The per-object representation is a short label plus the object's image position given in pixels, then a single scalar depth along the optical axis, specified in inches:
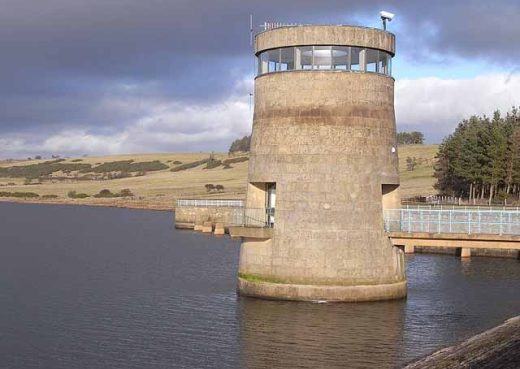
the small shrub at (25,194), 6855.3
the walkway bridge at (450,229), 1424.7
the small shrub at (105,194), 6355.3
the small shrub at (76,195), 6512.3
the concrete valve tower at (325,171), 1471.5
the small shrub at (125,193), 6334.6
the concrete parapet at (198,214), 3515.8
